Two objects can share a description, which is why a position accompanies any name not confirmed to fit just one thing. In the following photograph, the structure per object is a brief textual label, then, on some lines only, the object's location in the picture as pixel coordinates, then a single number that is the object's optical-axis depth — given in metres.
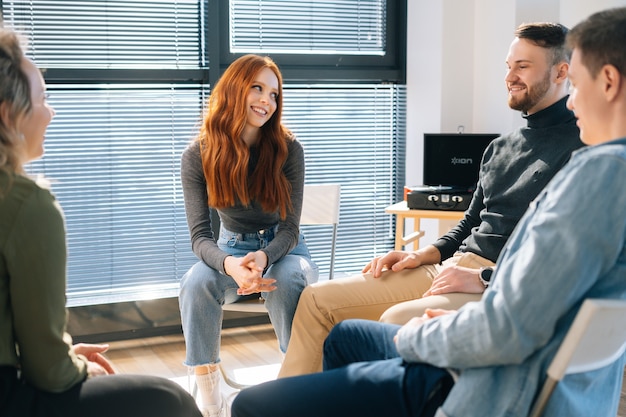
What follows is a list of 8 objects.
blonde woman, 1.49
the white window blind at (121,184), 4.14
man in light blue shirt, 1.48
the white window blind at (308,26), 4.45
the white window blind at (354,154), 4.69
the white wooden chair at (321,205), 3.60
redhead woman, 2.88
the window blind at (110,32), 3.99
